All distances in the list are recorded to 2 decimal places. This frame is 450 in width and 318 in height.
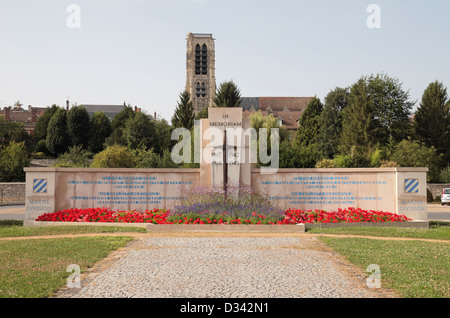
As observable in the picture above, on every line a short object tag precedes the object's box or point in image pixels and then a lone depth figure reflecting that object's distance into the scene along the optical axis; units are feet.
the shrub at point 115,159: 121.80
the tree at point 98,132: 215.72
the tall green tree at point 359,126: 179.32
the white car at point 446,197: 115.03
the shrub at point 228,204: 52.26
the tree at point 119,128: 195.11
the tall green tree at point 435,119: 179.14
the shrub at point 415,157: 148.05
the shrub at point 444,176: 144.87
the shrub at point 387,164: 118.73
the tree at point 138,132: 187.01
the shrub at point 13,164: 135.23
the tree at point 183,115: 223.92
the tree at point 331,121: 200.48
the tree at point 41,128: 223.10
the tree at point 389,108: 190.29
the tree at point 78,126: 207.92
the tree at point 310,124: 212.64
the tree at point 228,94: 212.02
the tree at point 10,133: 195.63
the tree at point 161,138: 196.75
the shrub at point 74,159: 136.54
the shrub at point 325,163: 103.19
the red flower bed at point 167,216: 53.47
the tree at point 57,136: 206.08
